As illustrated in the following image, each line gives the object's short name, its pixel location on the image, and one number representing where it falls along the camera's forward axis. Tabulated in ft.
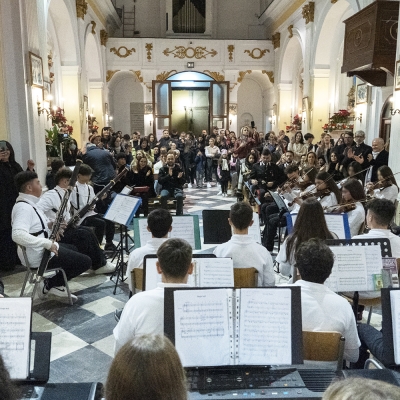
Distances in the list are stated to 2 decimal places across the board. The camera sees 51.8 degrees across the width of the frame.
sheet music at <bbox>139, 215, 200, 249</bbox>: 11.27
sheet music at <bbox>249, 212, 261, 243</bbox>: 12.04
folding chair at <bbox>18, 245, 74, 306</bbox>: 11.75
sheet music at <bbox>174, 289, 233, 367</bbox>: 5.64
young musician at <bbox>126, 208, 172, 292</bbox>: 9.98
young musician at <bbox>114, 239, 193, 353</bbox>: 6.27
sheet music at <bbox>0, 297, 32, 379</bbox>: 5.35
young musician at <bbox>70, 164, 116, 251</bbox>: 15.89
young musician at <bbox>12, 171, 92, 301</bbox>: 11.37
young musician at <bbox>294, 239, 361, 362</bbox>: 6.46
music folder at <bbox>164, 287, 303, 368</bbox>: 5.66
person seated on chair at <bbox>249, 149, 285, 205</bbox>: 22.04
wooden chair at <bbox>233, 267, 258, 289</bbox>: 9.31
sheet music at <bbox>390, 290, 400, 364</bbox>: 5.90
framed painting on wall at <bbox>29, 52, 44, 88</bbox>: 18.45
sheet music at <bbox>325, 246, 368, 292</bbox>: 8.56
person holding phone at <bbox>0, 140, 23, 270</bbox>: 15.39
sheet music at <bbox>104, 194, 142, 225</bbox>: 13.32
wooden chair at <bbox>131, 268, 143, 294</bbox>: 9.73
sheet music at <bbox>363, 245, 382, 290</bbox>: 8.68
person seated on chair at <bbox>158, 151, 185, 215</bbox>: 23.41
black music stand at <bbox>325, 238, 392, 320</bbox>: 8.75
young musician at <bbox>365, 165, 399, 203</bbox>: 16.15
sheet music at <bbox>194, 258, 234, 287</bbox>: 8.08
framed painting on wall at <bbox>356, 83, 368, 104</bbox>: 27.35
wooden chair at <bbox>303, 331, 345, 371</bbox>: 5.97
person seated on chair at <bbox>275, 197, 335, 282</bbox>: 10.39
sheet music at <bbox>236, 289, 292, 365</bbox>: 5.68
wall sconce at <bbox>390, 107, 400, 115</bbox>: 19.10
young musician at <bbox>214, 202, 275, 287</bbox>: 9.64
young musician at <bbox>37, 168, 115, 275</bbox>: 14.08
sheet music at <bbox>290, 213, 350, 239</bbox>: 11.59
